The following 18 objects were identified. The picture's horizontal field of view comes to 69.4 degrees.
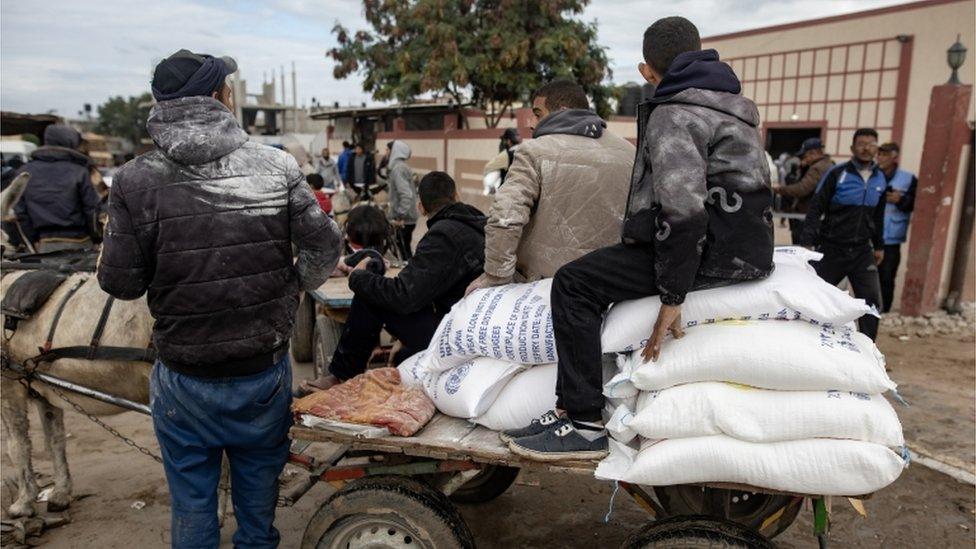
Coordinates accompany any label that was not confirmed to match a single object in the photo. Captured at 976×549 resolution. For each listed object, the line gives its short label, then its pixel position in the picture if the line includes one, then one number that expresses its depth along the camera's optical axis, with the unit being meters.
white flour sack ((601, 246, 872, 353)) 2.40
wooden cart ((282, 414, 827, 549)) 2.52
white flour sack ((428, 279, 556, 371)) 2.78
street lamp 8.17
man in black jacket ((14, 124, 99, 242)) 6.09
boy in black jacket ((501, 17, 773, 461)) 2.37
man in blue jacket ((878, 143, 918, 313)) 7.15
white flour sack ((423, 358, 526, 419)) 2.80
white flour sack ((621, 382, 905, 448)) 2.22
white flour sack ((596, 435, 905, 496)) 2.18
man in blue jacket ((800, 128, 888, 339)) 5.92
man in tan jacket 3.12
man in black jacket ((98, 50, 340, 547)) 2.53
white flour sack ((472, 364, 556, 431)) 2.78
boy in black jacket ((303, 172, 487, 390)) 3.47
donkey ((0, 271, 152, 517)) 3.57
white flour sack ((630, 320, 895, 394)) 2.27
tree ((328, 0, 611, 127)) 14.34
